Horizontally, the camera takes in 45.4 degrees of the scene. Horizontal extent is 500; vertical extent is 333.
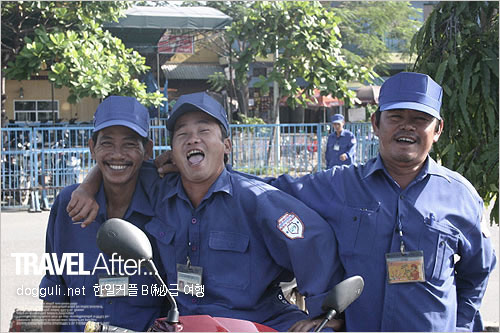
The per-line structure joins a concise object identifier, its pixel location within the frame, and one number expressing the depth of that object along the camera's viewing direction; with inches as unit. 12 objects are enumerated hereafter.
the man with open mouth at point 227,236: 111.5
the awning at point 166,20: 542.0
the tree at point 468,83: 155.9
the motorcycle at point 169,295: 85.2
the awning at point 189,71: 1003.9
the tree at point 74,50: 438.9
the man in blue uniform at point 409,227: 110.0
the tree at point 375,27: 898.1
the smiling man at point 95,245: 119.0
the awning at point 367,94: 928.9
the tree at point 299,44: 481.7
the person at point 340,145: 494.0
